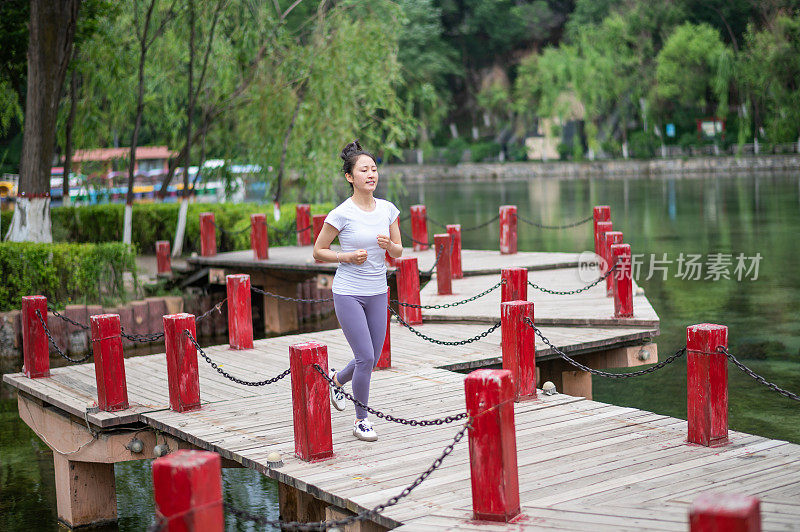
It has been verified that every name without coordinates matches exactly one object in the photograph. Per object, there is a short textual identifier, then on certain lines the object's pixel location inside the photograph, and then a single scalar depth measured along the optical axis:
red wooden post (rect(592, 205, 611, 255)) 15.92
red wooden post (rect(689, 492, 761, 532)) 3.50
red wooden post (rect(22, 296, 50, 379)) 9.76
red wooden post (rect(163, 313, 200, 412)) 8.12
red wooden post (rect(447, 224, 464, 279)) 15.24
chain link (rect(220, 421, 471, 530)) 4.84
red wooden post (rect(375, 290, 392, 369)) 9.61
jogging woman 6.77
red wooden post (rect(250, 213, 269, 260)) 18.16
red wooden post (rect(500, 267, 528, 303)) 9.91
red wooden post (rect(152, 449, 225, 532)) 4.02
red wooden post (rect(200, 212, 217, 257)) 19.25
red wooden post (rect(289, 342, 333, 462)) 6.62
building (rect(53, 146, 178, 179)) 23.09
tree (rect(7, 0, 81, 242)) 16.80
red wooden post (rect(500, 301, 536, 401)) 8.12
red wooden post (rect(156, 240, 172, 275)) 18.89
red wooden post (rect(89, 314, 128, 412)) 8.26
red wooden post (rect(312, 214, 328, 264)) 17.81
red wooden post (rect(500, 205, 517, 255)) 17.45
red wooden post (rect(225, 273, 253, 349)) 10.84
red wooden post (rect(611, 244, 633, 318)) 11.12
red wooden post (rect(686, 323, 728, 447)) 6.64
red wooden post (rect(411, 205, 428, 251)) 18.38
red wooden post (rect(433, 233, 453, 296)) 13.78
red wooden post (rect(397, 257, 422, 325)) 11.53
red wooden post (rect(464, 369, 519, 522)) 5.34
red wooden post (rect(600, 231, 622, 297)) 12.45
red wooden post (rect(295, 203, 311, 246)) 19.92
